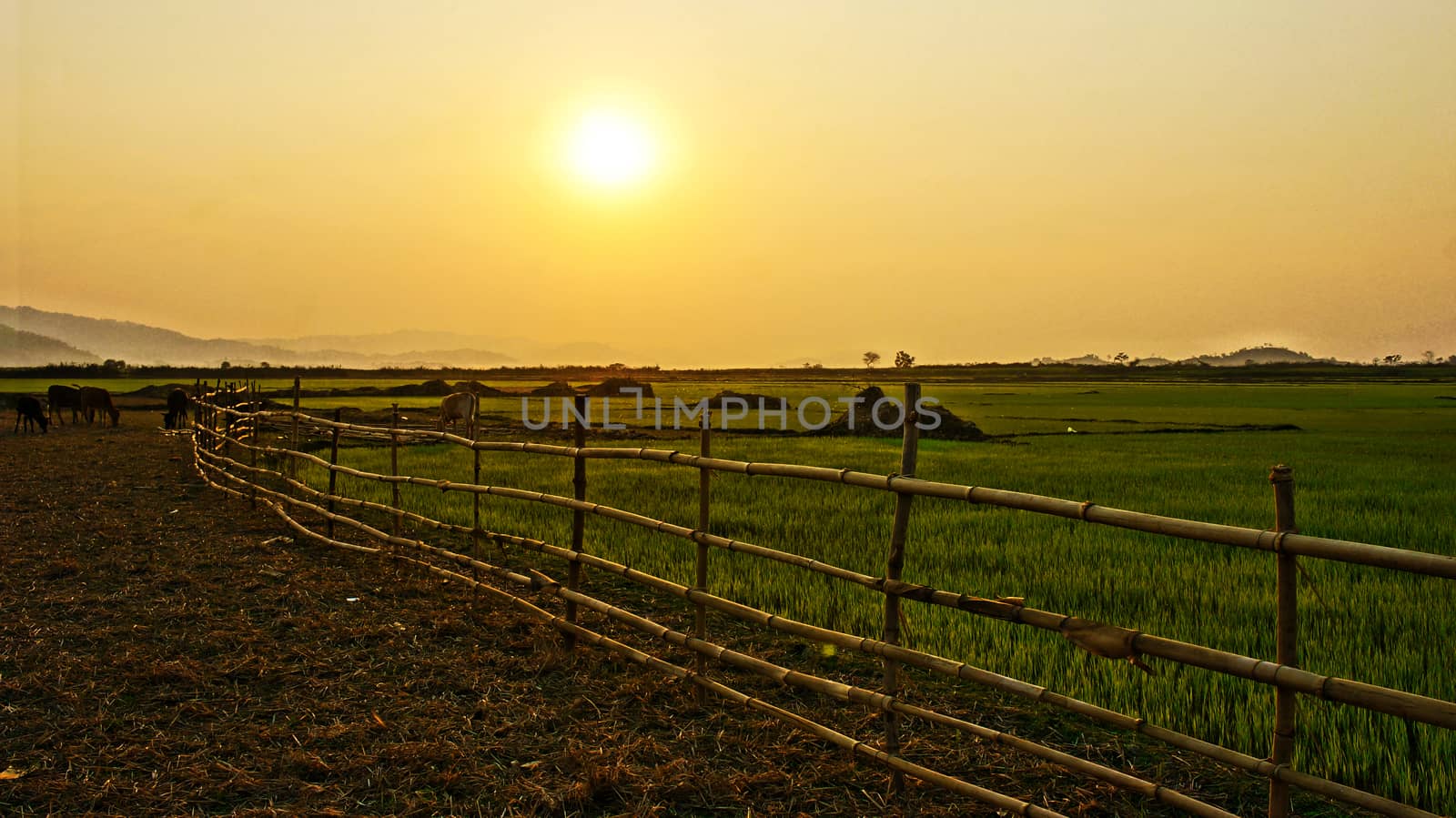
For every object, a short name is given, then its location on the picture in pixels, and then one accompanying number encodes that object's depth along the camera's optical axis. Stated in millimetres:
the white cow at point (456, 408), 22906
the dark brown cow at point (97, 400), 26719
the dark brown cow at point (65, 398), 27172
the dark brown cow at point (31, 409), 23891
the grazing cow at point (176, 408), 25812
